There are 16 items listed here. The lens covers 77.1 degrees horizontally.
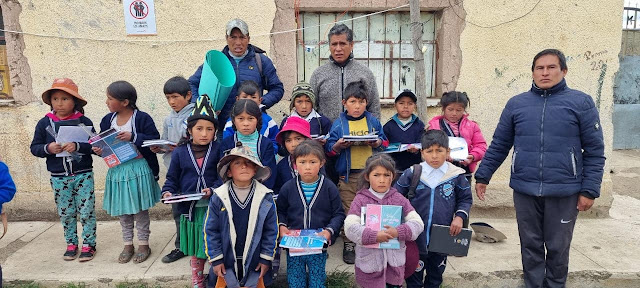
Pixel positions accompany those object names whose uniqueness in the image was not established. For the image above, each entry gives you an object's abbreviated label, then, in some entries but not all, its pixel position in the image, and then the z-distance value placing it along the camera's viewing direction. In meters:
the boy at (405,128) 3.47
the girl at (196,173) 2.94
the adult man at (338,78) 3.52
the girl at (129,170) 3.30
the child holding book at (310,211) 2.82
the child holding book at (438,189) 2.79
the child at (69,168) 3.30
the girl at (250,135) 2.97
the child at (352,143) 3.26
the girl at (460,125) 3.36
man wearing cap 3.52
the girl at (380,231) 2.58
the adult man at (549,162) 2.71
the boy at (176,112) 3.28
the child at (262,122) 3.22
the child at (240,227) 2.61
